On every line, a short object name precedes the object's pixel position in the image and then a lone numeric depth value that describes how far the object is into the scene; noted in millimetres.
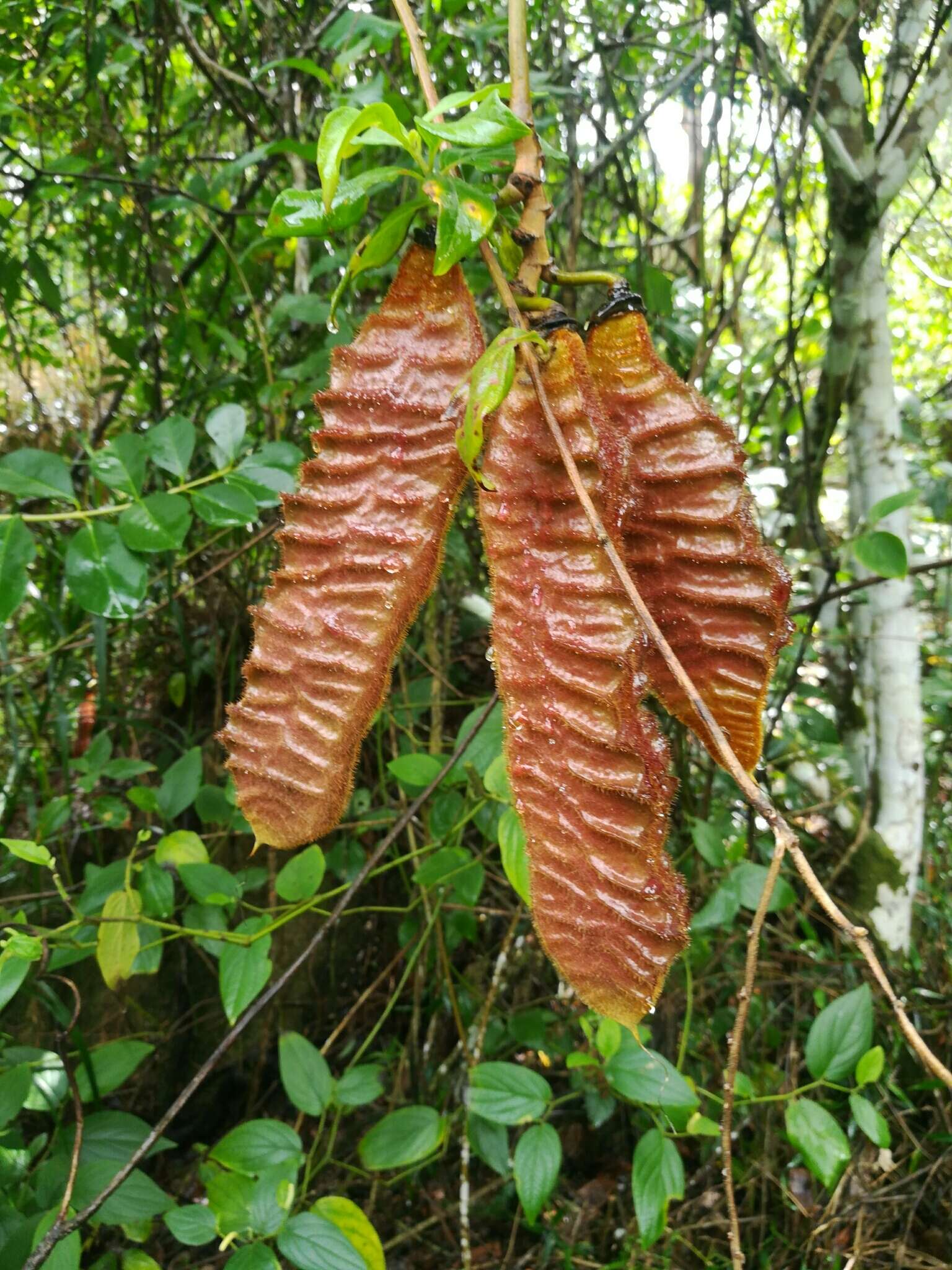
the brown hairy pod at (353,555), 211
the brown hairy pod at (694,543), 218
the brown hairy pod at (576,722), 185
